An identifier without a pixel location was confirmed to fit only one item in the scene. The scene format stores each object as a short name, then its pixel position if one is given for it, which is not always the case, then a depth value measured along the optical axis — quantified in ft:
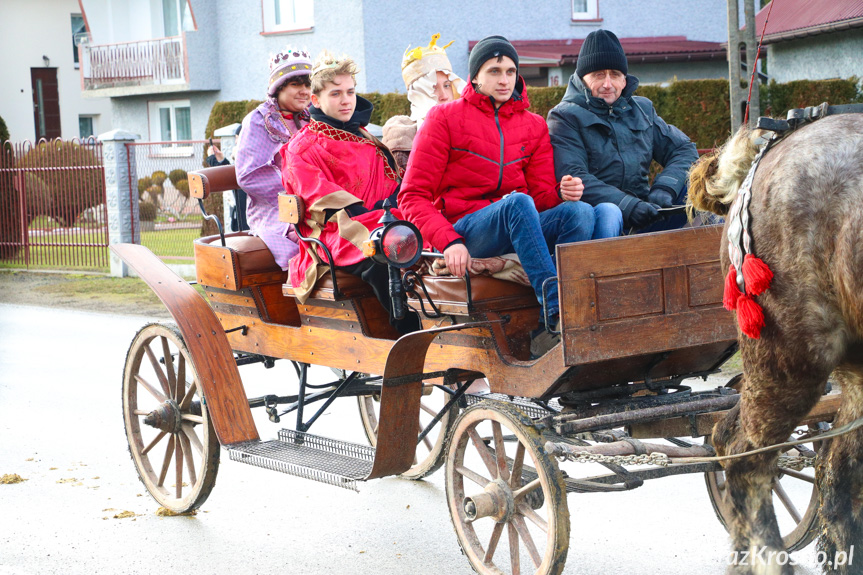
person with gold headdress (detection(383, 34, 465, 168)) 39.91
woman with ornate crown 36.83
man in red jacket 27.09
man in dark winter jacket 30.22
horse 20.94
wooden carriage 24.98
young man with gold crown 30.50
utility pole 50.78
